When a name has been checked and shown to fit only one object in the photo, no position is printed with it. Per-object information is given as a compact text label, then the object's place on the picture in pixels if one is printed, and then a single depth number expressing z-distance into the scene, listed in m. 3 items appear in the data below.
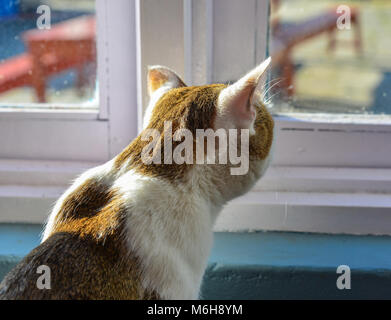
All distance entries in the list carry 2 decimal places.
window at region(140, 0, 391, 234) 0.89
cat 0.53
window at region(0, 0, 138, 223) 0.93
